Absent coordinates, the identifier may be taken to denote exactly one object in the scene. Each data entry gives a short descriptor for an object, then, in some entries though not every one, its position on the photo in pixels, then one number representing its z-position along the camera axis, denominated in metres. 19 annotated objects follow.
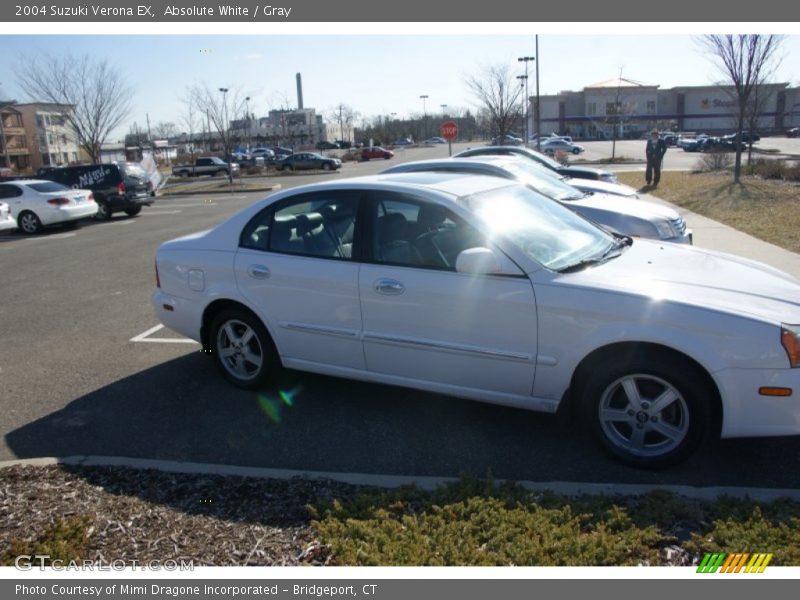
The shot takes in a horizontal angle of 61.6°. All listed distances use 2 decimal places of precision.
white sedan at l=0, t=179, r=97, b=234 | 17.48
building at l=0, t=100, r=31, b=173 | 72.56
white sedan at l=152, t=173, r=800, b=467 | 3.61
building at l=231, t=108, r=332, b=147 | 98.12
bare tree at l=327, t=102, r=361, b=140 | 98.94
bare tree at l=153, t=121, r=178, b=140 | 101.12
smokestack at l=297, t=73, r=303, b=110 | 137.59
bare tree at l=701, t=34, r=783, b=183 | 19.50
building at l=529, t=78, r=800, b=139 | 88.81
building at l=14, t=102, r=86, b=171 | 77.25
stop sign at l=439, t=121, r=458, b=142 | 21.59
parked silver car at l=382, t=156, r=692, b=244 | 8.44
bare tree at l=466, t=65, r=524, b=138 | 29.10
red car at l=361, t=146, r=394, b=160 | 62.25
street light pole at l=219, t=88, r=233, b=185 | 35.44
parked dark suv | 19.94
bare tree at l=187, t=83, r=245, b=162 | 37.17
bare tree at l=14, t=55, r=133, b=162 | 30.86
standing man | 19.89
